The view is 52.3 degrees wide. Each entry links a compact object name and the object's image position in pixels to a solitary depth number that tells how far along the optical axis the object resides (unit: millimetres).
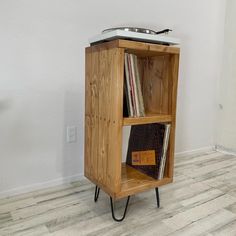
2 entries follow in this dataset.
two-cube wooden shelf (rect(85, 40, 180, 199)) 1200
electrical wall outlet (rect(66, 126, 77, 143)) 1844
